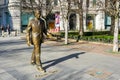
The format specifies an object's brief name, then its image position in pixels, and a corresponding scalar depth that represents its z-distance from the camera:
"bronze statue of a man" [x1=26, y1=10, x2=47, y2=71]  4.33
